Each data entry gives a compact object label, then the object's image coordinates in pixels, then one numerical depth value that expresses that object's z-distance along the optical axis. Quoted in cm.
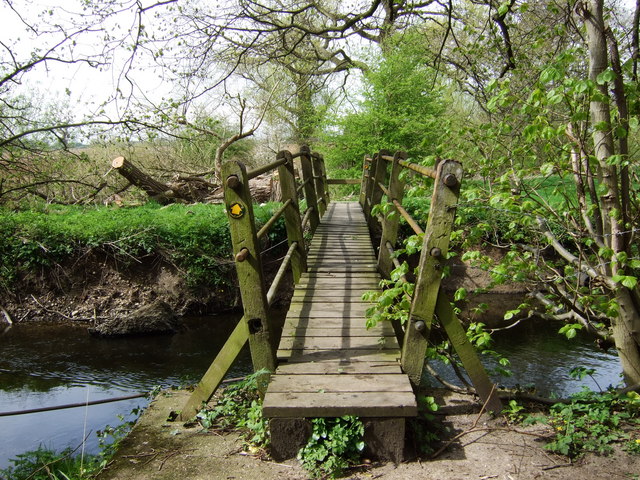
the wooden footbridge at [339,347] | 231
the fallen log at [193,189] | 1253
